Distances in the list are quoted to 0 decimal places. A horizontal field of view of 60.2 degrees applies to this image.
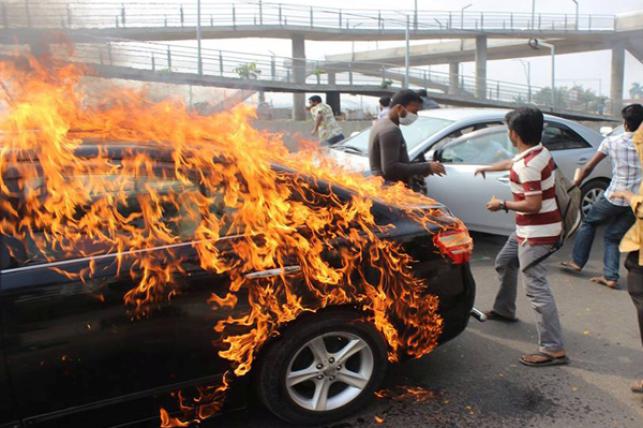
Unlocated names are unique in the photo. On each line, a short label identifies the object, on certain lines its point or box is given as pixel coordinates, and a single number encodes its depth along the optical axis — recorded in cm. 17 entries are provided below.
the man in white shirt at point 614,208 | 512
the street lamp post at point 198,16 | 3148
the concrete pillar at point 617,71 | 5509
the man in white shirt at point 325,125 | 1016
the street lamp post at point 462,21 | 5359
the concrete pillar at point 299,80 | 2701
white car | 632
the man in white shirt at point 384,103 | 917
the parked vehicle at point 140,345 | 242
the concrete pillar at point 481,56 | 5509
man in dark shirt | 506
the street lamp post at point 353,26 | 4888
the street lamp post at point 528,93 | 4088
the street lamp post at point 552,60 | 4116
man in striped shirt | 368
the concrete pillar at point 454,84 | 3819
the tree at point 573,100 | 4109
